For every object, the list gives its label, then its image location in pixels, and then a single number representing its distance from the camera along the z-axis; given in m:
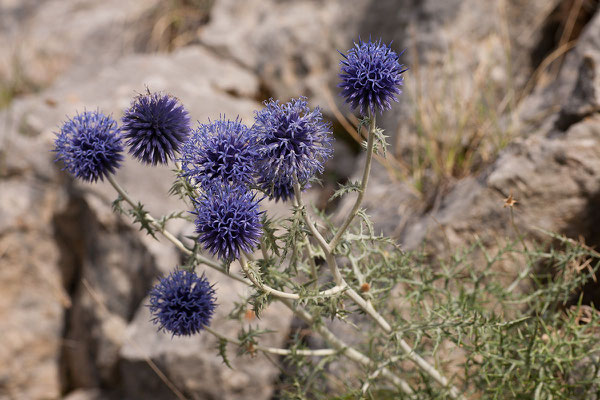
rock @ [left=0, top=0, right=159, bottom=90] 6.59
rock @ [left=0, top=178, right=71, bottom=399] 4.43
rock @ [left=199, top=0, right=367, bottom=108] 5.35
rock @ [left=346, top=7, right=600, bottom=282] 3.00
